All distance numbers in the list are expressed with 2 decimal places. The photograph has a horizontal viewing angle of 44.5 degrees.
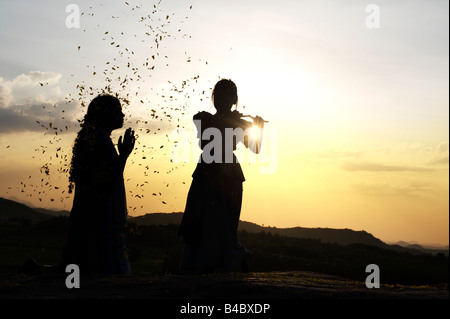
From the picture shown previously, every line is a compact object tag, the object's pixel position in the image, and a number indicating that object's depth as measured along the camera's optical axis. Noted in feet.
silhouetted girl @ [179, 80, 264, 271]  34.88
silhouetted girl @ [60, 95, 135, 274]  31.30
